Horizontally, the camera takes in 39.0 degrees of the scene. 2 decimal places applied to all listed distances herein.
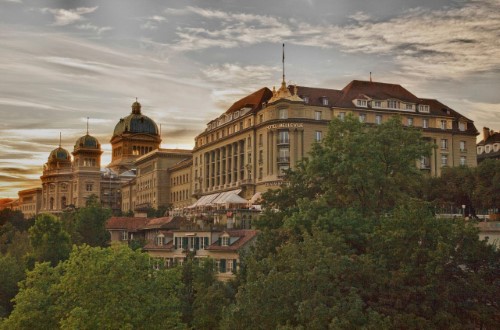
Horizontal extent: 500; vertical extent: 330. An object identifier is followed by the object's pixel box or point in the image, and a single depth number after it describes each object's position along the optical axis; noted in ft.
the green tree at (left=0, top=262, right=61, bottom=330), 161.17
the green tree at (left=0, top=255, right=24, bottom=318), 261.03
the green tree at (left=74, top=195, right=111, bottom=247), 336.49
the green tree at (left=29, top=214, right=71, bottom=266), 292.81
